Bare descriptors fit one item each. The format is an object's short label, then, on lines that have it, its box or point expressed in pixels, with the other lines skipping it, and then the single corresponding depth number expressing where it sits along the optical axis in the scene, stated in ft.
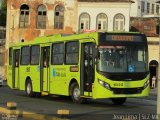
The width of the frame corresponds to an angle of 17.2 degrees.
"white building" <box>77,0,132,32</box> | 203.62
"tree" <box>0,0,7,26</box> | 341.62
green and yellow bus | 67.97
